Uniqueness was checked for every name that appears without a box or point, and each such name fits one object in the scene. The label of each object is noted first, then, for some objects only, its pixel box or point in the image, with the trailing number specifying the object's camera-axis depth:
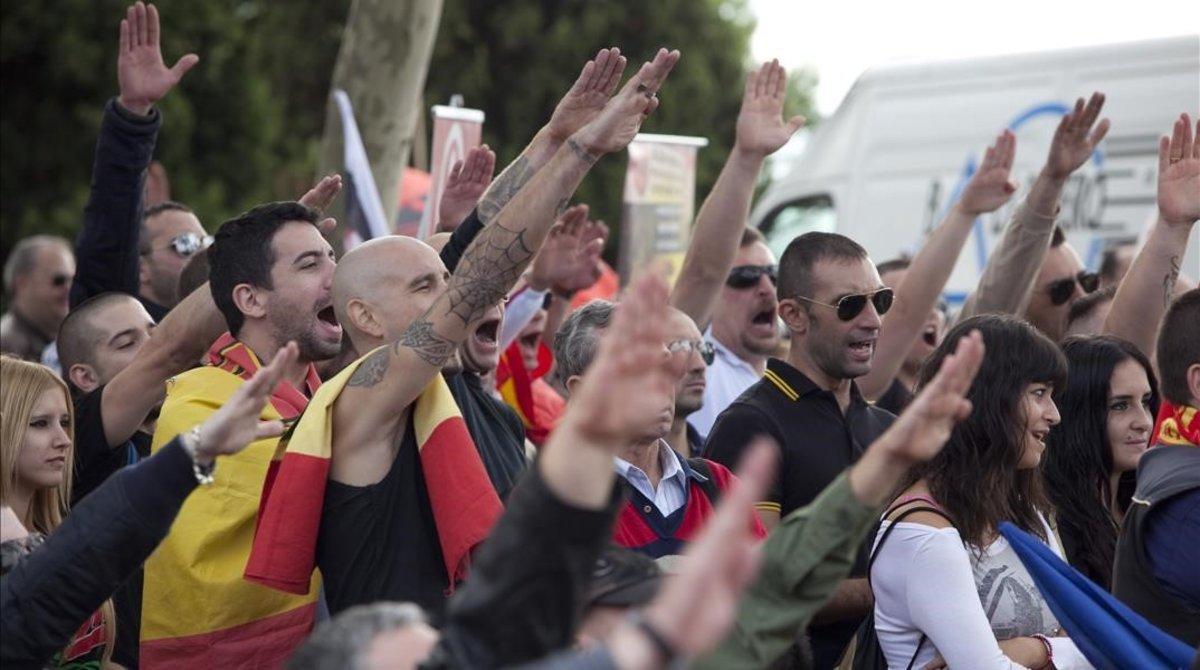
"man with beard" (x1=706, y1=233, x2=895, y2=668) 10.16
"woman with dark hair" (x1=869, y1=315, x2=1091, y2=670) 8.17
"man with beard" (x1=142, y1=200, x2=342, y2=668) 8.95
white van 19.33
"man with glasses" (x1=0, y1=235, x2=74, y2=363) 17.81
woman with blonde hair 8.38
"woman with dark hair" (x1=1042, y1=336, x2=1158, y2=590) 10.02
